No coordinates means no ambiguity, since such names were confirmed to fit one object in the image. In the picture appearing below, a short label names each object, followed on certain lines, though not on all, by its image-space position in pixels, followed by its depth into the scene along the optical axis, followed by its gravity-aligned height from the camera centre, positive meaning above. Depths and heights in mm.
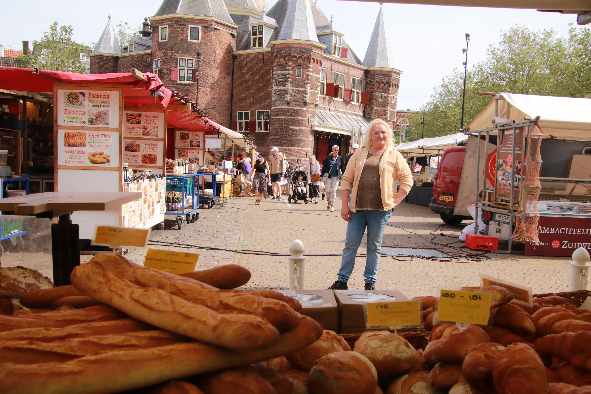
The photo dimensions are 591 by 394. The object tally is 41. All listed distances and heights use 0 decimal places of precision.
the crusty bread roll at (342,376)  1497 -644
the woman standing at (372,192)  5219 -199
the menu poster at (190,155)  15648 +466
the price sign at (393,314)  2158 -628
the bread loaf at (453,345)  1690 -607
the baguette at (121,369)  1064 -482
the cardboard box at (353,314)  2430 -713
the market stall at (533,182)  8766 -64
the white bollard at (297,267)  4168 -826
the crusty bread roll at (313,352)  1709 -652
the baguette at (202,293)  1319 -366
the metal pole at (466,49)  33856 +9044
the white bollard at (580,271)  4379 -837
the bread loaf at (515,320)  1918 -579
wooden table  2188 -204
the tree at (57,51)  39750 +9638
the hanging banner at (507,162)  9148 +312
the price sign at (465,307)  1908 -524
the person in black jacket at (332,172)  16250 +43
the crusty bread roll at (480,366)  1504 -597
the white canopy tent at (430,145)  22078 +1538
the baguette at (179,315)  1188 -387
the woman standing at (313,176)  20031 -146
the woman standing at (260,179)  18828 -323
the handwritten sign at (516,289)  2230 -532
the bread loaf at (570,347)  1605 -586
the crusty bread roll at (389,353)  1742 -659
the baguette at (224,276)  1789 -402
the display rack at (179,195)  11305 -619
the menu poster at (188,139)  15805 +979
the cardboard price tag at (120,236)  2449 -354
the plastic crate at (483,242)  9398 -1274
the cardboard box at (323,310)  2383 -680
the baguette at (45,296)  1793 -497
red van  13688 -224
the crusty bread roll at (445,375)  1605 -672
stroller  20214 -745
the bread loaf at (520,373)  1331 -560
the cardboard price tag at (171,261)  2271 -441
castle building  36625 +8306
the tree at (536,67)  33688 +8653
